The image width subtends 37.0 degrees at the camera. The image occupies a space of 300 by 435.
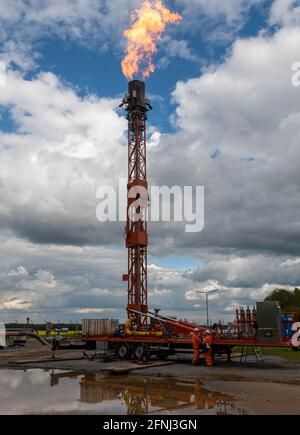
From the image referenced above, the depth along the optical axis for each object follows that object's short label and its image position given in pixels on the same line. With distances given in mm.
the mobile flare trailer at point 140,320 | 24391
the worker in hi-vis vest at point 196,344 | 24609
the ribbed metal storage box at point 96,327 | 32406
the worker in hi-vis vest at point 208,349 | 24227
